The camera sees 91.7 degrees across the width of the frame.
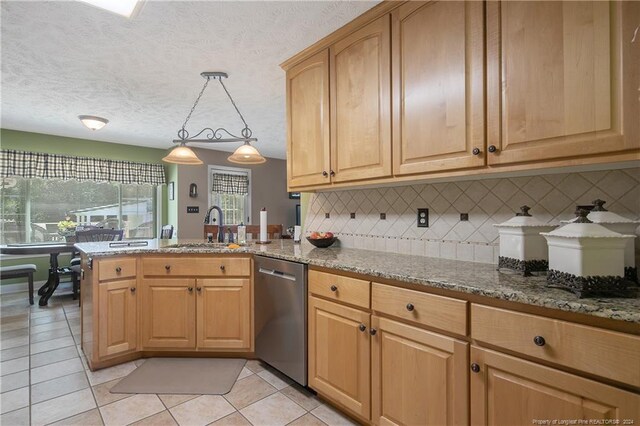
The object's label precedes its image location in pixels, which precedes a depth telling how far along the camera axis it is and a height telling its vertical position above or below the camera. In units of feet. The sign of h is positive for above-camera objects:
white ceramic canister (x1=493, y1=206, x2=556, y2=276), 4.34 -0.45
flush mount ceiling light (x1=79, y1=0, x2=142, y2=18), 6.03 +4.14
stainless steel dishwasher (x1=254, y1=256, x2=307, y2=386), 6.25 -2.18
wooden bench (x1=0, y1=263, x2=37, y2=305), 12.46 -2.31
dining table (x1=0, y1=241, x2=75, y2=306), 12.59 -1.51
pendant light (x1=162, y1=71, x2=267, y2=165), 9.02 +1.84
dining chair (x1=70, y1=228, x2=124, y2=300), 13.76 -1.01
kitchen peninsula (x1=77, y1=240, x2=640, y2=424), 2.99 -1.62
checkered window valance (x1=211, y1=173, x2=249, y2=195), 20.62 +2.13
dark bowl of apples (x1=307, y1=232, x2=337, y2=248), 7.89 -0.63
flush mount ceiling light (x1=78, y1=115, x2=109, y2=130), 12.58 +3.86
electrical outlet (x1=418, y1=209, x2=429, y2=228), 6.49 -0.09
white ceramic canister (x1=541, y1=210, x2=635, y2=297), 3.18 -0.50
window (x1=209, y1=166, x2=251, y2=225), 20.65 +1.58
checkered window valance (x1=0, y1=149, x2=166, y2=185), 15.28 +2.59
